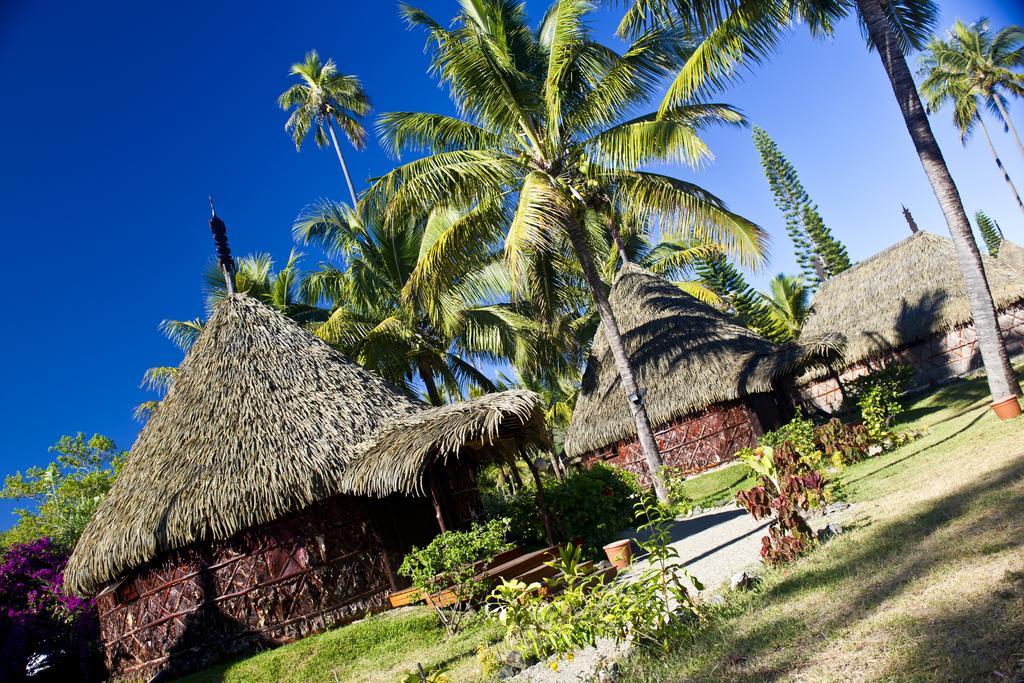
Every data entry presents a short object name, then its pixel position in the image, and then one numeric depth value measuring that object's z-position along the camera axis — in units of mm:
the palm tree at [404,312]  15453
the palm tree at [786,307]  30391
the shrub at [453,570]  7664
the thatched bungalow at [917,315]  19531
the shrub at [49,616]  10445
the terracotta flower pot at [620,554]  7992
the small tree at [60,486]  21656
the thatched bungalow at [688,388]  15852
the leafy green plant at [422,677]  3833
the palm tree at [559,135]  10086
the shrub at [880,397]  11014
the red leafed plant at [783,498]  5262
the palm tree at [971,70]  24547
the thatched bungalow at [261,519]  8820
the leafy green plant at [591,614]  4098
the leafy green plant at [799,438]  8805
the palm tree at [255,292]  17812
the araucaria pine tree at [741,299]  30766
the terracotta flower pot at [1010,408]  8508
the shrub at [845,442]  10312
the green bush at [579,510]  9852
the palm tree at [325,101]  25031
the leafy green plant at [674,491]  9547
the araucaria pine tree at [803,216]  33500
